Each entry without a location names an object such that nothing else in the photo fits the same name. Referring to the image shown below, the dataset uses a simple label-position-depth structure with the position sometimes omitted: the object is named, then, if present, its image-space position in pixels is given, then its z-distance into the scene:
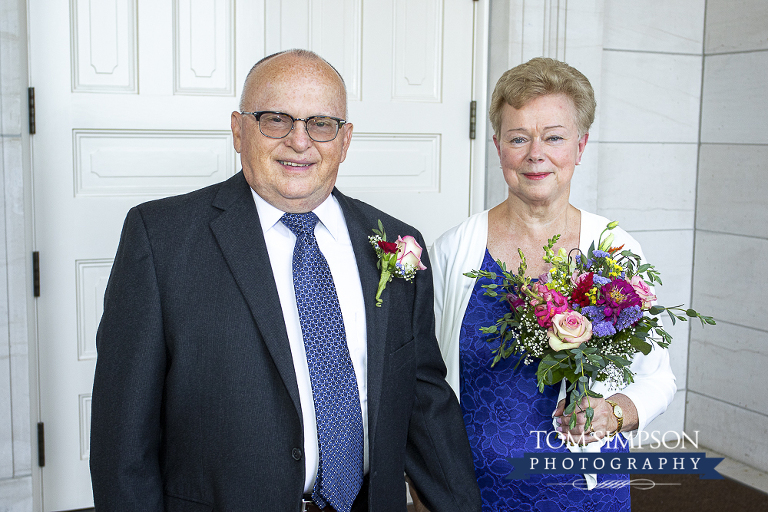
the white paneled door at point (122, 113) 3.31
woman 2.15
